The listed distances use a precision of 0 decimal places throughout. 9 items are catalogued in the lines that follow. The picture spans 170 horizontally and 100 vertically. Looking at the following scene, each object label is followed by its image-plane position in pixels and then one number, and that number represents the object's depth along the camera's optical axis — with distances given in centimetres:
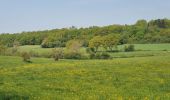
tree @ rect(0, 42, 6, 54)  11988
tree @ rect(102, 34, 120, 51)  14250
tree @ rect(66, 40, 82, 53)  12706
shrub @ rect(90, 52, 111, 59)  10916
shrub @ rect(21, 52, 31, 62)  8580
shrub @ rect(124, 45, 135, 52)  13316
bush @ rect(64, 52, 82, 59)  11519
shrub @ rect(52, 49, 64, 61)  10791
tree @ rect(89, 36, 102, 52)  14162
